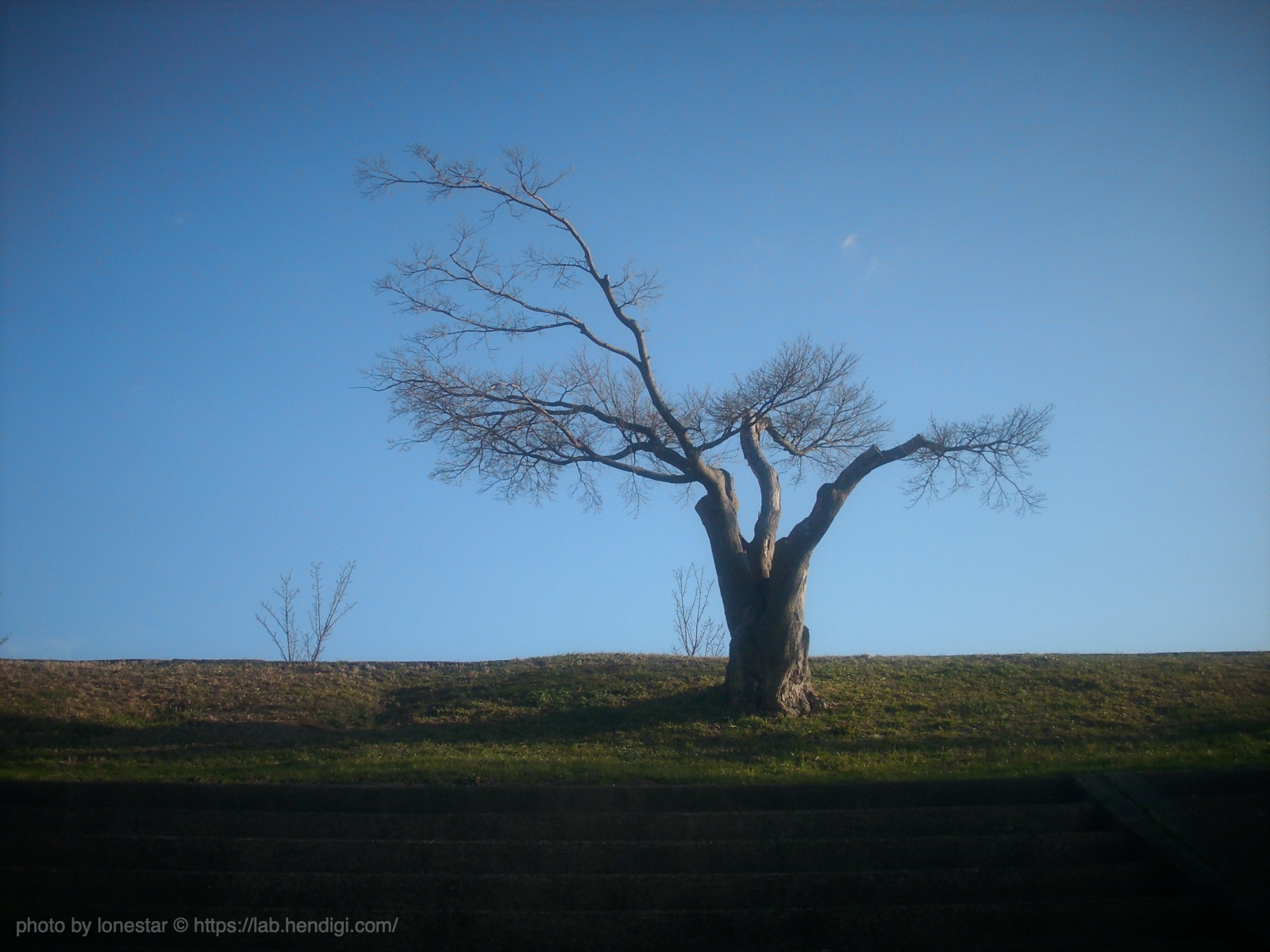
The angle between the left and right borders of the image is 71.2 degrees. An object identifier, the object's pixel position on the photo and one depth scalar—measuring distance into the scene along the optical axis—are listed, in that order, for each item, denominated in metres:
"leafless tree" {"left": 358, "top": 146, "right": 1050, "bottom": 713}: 13.12
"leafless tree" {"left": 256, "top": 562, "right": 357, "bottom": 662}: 24.47
